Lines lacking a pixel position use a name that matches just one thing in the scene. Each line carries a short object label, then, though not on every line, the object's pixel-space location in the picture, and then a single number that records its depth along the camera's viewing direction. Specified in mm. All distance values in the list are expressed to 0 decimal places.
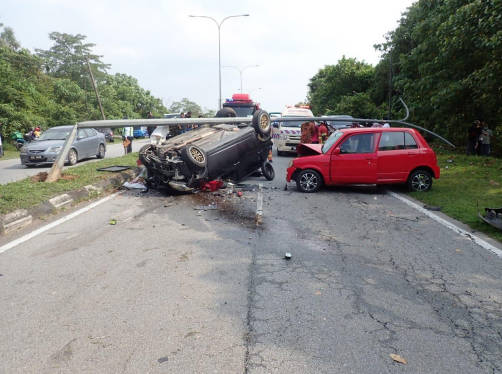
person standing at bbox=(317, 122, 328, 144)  15231
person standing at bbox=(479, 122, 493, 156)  17141
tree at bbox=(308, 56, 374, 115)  47094
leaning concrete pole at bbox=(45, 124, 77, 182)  9924
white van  18219
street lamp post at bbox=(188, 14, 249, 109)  32559
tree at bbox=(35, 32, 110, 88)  53250
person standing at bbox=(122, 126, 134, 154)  17938
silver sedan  15336
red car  9531
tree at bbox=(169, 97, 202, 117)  98812
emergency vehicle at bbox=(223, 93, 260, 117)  21500
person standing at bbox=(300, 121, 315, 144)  15180
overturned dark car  8961
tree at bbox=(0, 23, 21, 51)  54000
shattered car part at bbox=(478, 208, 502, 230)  6125
